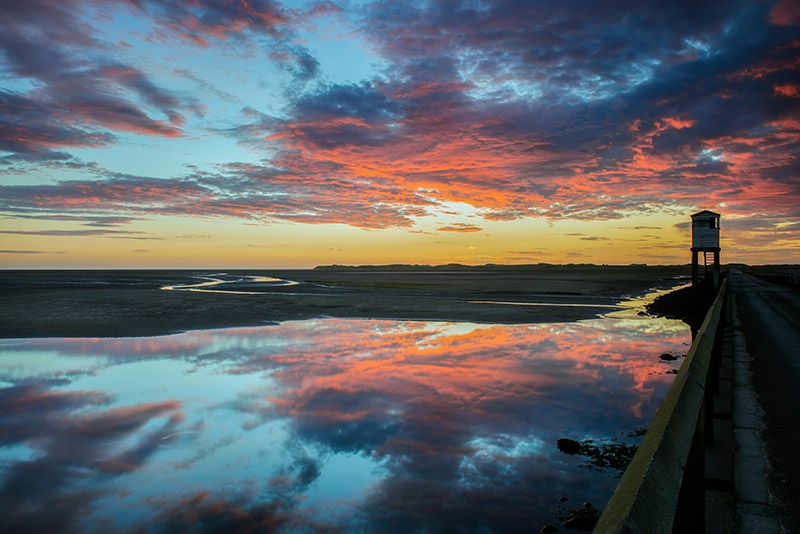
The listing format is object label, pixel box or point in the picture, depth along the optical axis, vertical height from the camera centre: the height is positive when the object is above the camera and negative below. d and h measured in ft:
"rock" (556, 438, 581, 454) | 25.08 -9.25
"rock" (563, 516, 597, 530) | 17.94 -9.44
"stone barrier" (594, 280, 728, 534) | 5.34 -2.69
